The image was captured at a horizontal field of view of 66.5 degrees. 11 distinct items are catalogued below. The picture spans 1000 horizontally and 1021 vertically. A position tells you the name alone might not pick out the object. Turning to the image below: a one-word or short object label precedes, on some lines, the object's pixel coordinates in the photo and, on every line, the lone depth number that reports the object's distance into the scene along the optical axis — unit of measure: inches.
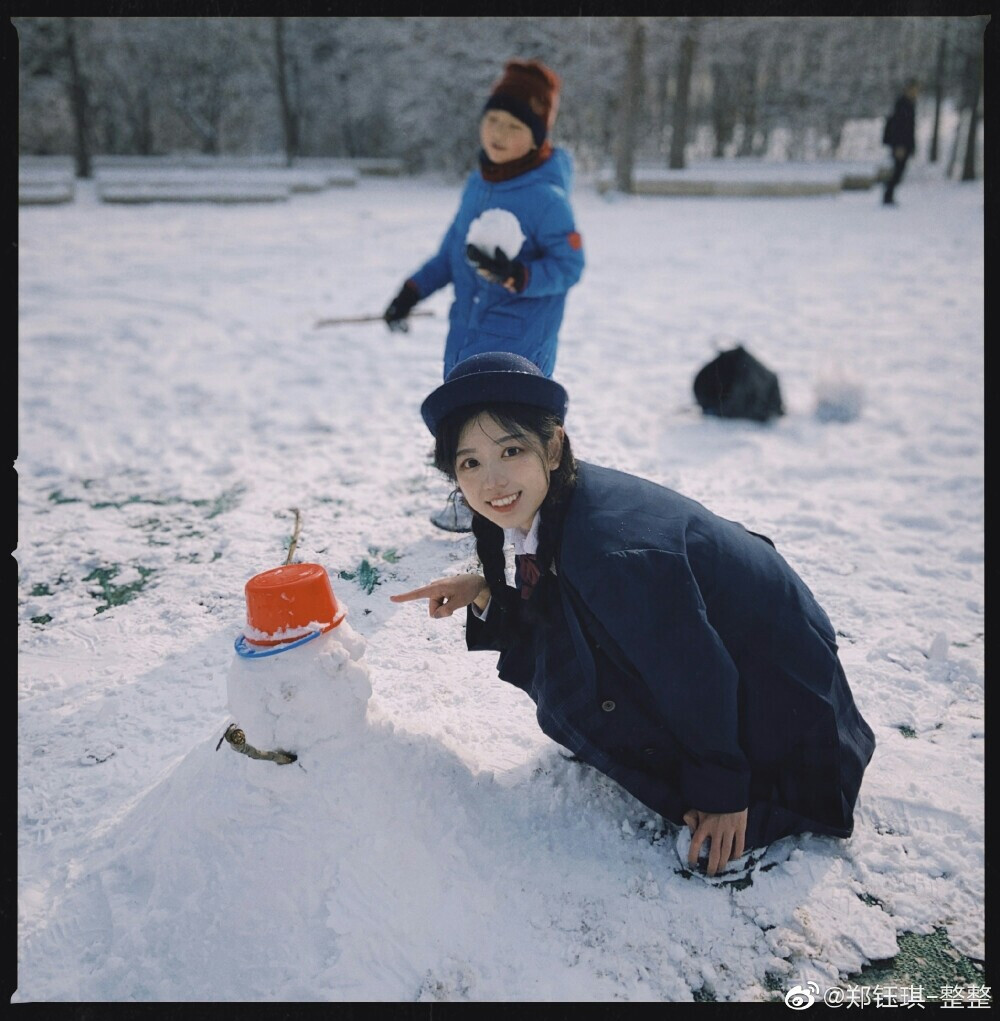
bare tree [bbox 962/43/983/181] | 544.7
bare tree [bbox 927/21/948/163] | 632.1
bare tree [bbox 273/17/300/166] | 633.6
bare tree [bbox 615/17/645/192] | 480.0
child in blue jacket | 99.0
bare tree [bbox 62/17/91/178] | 497.0
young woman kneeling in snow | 52.7
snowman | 50.5
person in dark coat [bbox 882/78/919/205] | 461.4
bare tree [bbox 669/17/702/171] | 575.3
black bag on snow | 164.9
